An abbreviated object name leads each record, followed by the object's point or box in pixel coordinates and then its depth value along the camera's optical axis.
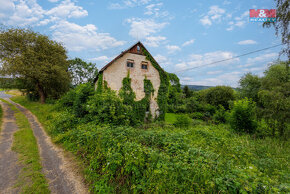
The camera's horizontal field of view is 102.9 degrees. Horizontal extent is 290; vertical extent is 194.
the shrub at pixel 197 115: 22.53
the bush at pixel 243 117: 11.30
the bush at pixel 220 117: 18.15
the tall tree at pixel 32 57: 14.62
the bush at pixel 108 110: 8.71
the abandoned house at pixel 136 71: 13.38
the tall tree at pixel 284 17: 6.37
